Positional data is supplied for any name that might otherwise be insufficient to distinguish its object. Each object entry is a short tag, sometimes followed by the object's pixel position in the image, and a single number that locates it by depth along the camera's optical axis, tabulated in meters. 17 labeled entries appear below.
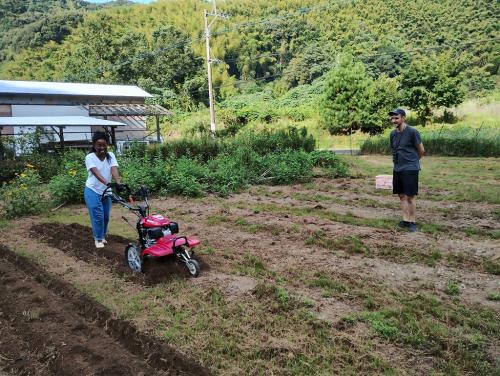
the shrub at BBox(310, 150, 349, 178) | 14.24
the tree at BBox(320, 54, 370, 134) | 31.81
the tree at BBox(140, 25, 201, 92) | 45.44
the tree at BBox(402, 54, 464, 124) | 30.94
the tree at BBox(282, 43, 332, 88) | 51.35
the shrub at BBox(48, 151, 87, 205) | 10.12
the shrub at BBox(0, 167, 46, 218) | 9.16
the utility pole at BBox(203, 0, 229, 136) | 27.51
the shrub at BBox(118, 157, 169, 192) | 10.72
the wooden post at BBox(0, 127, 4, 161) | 14.86
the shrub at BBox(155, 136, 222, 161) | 15.84
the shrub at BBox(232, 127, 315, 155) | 16.16
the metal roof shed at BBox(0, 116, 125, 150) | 19.95
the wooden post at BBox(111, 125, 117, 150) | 23.53
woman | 5.96
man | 6.73
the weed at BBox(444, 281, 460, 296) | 4.37
